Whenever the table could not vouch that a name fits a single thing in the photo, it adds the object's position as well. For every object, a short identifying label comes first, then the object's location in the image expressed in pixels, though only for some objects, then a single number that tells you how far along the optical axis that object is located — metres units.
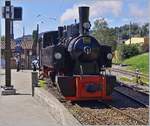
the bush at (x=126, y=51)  45.81
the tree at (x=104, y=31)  61.80
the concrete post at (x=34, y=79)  12.62
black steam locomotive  10.20
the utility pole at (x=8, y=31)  12.71
